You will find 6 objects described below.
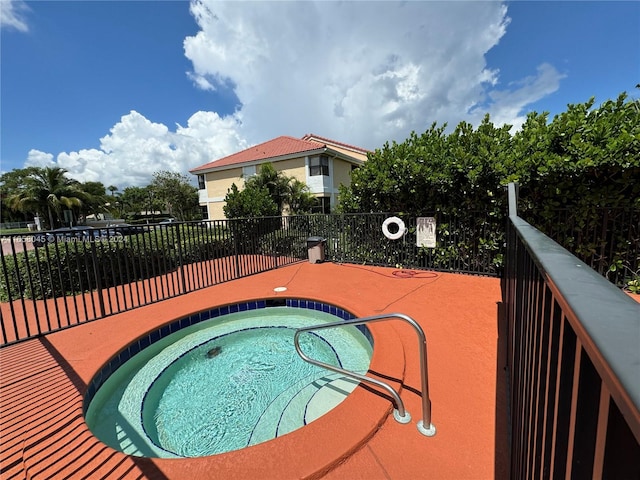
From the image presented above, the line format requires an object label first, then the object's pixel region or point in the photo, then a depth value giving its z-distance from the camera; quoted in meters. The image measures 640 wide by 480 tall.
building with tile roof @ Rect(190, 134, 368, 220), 16.88
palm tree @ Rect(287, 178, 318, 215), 13.99
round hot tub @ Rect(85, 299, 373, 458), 2.66
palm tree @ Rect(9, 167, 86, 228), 23.12
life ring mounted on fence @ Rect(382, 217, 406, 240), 6.82
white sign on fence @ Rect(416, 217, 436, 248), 6.46
